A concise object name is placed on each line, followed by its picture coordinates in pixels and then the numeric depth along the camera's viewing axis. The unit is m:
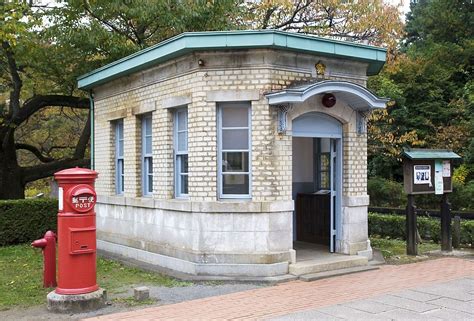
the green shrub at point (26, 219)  15.10
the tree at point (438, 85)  24.25
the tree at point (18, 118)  17.08
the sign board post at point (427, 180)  11.58
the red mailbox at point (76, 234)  7.47
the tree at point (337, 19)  19.05
